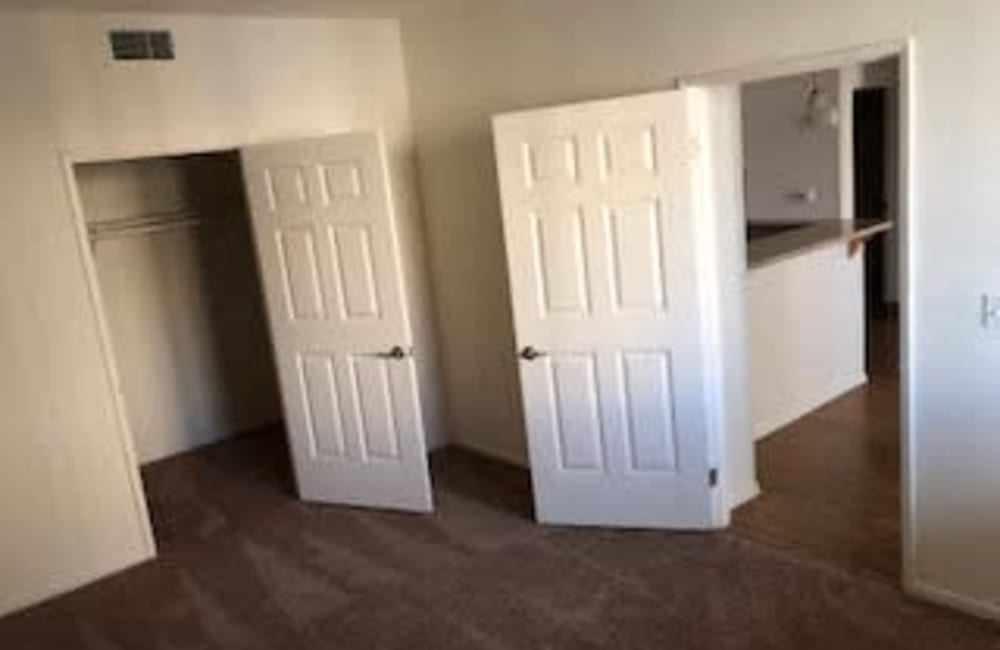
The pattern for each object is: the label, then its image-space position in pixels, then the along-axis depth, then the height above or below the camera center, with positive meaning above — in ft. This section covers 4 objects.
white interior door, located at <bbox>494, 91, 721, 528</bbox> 11.74 -1.70
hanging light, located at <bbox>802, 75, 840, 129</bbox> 21.65 +1.28
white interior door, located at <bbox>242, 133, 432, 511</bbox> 13.82 -1.65
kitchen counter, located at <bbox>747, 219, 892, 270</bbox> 16.67 -1.57
